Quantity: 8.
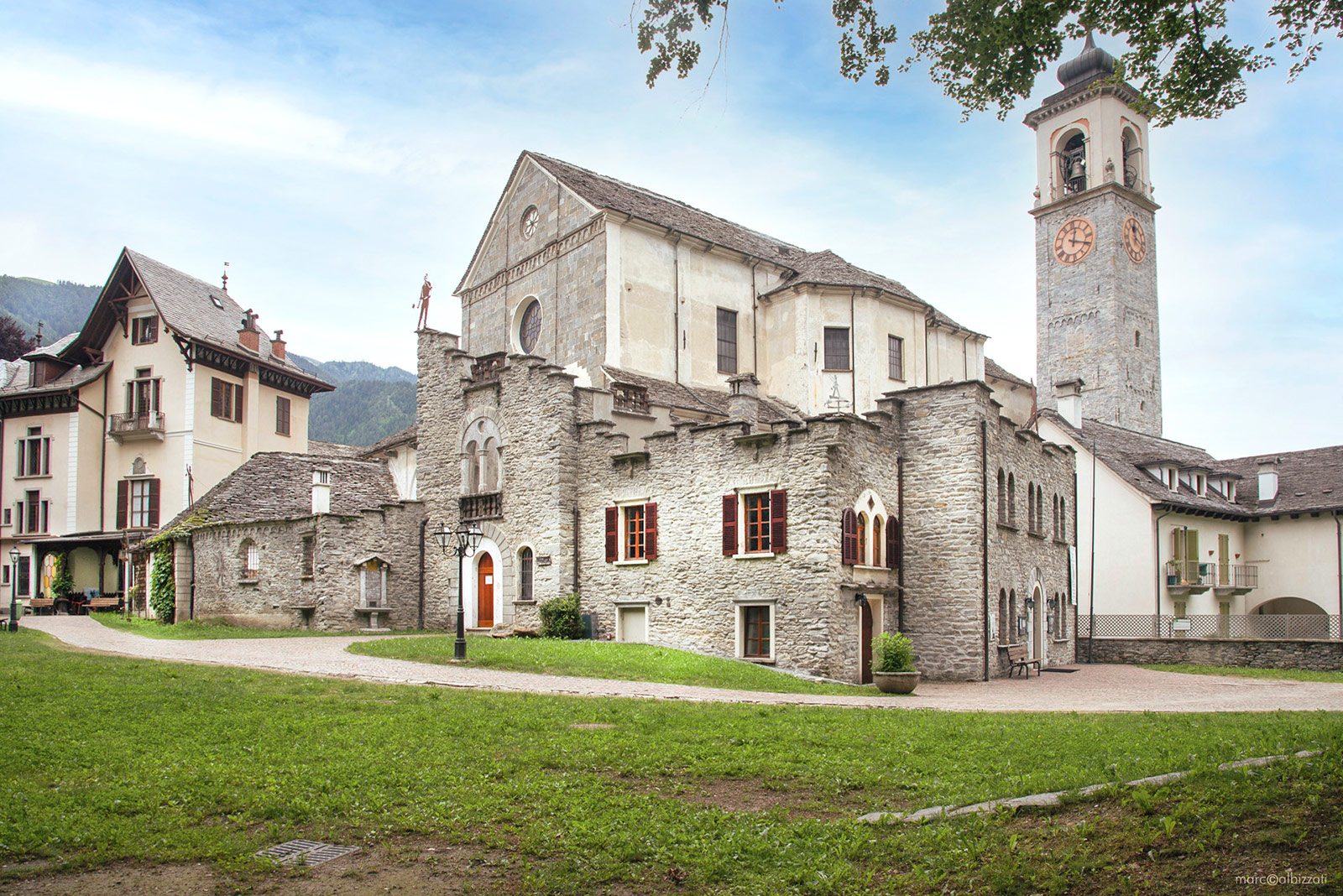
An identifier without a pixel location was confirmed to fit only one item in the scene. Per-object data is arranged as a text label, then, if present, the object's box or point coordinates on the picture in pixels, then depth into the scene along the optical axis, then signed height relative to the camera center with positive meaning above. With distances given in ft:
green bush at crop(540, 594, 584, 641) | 95.96 -8.86
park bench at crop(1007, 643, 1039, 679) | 89.66 -12.02
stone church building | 83.51 +6.43
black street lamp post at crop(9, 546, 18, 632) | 99.73 -8.48
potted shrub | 69.31 -9.67
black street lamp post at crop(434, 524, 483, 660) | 73.67 -1.77
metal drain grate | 24.21 -7.89
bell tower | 209.26 +56.81
